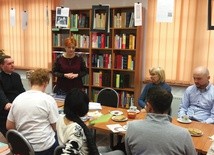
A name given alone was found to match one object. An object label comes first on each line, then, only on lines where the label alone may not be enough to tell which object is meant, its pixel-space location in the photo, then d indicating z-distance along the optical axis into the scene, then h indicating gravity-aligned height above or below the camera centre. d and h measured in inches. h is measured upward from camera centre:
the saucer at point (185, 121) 102.1 -30.4
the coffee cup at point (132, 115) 106.3 -29.3
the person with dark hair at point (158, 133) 62.0 -21.9
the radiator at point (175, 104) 170.6 -39.3
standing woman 147.7 -14.5
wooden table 79.1 -31.1
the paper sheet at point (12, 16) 206.2 +23.6
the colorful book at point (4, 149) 77.9 -33.5
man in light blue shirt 119.3 -25.5
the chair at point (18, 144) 75.6 -31.1
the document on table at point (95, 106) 120.8 -29.9
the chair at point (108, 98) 143.1 -30.1
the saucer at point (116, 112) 111.7 -30.3
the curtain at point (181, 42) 159.9 +3.2
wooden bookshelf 174.4 -6.1
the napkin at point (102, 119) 101.2 -30.8
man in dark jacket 121.0 -21.9
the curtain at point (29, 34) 214.5 +9.1
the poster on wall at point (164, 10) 139.5 +20.5
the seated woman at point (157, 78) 129.0 -16.6
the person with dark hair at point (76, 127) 62.5 -21.2
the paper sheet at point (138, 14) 160.1 +20.6
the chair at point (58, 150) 66.5 -28.6
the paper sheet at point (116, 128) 92.0 -30.9
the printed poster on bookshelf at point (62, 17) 176.6 +19.8
